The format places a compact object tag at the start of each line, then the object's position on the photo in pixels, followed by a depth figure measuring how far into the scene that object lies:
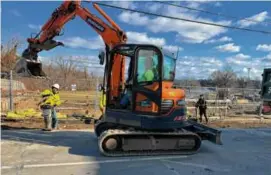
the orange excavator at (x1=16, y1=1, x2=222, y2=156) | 4.93
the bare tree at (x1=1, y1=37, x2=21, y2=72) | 21.98
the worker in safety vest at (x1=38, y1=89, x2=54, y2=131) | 7.00
